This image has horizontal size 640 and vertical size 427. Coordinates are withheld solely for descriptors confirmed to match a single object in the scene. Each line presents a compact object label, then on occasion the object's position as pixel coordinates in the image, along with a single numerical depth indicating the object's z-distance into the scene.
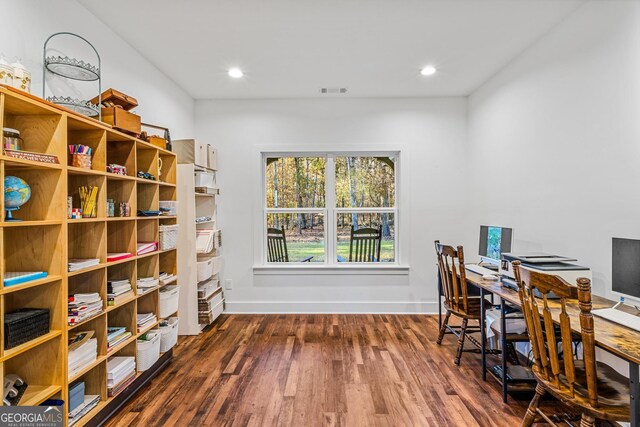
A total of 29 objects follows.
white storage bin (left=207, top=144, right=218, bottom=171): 3.91
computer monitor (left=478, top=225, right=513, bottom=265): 2.93
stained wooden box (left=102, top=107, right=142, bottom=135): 2.28
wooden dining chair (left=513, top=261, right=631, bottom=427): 1.42
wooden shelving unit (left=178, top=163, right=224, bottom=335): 3.45
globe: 1.51
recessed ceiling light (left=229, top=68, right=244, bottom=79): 3.39
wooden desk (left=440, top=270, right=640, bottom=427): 1.34
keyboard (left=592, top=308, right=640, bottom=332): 1.61
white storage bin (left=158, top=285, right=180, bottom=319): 2.85
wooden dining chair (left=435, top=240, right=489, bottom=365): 2.82
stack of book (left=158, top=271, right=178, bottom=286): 2.84
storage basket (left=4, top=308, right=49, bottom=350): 1.50
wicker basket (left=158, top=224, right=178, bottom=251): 2.81
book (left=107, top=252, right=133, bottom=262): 2.19
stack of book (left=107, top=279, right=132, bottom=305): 2.21
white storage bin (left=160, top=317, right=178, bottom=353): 2.83
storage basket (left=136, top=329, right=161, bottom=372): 2.50
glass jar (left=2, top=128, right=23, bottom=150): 1.54
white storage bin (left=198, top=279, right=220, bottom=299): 3.69
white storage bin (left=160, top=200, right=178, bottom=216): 2.95
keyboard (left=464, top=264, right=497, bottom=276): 3.07
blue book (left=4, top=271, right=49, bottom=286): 1.50
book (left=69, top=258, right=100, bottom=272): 1.85
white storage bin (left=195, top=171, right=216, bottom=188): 3.64
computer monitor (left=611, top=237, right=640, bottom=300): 1.75
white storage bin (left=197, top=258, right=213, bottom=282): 3.58
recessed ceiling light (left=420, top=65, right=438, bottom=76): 3.38
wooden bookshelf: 1.69
